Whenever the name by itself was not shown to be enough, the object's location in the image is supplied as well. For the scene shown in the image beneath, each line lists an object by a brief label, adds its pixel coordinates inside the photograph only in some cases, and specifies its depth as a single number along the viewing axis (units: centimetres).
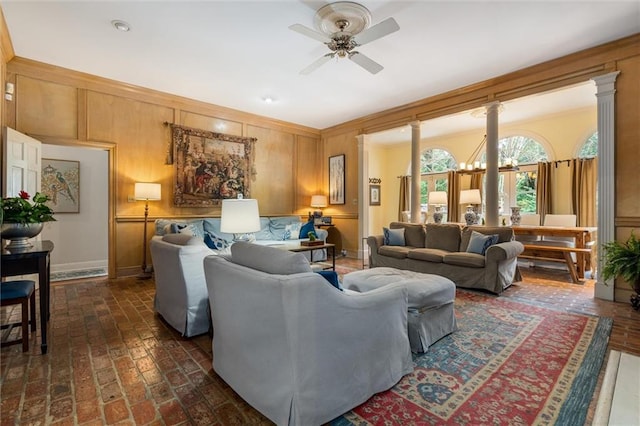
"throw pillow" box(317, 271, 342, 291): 167
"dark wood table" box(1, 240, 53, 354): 224
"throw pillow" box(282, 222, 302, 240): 611
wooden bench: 446
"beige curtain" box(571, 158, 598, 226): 541
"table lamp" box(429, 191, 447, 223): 614
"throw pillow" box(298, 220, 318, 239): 596
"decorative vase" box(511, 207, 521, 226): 533
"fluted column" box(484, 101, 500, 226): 459
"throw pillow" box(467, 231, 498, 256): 403
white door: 337
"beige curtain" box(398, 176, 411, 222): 836
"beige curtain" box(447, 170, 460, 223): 729
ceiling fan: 279
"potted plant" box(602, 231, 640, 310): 315
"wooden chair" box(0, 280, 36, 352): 216
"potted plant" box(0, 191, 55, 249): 233
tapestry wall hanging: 531
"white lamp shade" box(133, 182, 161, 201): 455
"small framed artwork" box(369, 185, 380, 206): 845
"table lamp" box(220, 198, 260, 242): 260
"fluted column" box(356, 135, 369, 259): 659
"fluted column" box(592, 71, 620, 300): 354
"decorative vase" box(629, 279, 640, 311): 319
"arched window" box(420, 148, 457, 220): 773
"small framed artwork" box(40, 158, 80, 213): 511
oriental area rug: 160
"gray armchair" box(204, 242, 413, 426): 140
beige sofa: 382
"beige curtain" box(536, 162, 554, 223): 593
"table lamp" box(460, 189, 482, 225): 566
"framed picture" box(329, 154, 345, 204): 702
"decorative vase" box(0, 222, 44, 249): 234
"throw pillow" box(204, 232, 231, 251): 443
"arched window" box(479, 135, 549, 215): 630
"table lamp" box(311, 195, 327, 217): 699
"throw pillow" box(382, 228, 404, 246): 505
